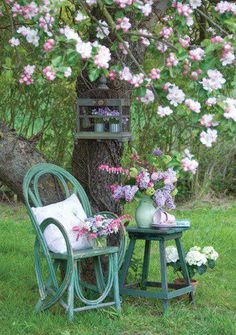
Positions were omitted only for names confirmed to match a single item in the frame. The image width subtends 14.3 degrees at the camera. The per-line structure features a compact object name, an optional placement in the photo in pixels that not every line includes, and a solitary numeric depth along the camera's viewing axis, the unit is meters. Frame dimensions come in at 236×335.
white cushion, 5.36
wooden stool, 5.51
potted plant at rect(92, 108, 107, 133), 5.84
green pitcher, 5.62
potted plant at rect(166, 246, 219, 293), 5.87
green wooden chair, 5.18
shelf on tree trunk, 5.82
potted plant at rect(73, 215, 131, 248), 5.36
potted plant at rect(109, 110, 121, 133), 5.82
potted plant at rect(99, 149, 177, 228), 5.58
